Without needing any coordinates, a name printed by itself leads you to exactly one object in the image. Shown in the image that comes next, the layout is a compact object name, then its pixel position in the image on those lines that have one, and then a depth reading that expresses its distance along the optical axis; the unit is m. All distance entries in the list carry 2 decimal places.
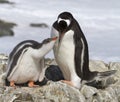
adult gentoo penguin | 10.85
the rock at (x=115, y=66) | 12.55
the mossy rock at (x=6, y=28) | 29.75
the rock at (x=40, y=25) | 32.60
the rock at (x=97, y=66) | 12.53
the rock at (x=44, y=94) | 10.09
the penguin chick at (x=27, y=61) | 10.33
